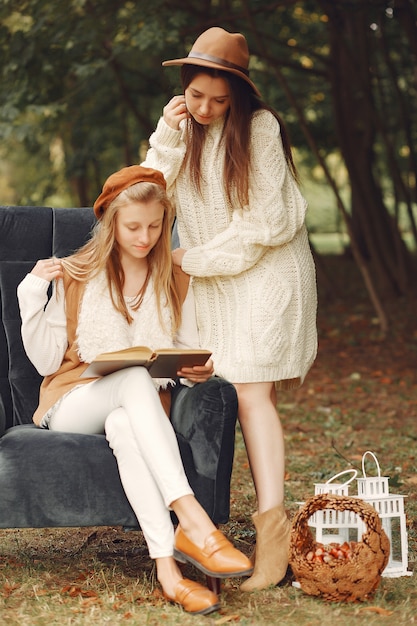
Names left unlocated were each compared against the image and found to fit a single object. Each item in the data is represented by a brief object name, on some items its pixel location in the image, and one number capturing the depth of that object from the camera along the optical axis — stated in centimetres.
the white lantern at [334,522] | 350
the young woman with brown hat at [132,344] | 332
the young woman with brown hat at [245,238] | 368
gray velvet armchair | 346
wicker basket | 330
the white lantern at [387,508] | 365
